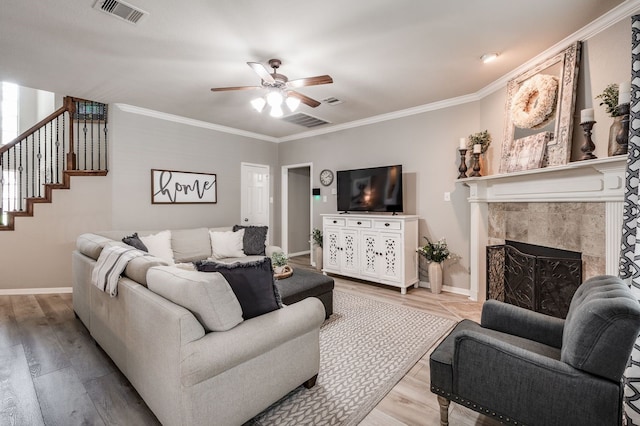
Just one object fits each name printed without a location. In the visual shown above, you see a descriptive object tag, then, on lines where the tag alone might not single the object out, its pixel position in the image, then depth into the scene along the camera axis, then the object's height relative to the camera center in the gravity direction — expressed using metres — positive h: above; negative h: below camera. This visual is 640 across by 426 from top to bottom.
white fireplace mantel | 2.16 +0.20
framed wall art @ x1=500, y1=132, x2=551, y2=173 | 2.82 +0.60
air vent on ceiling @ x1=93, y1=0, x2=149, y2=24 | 2.07 +1.47
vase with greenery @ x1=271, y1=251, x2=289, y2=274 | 3.17 -0.55
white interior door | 5.71 +0.33
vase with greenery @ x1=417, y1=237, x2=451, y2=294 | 4.00 -0.64
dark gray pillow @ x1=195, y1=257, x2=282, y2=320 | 1.67 -0.43
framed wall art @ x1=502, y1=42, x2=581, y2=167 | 2.57 +1.06
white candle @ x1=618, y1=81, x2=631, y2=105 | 2.01 +0.83
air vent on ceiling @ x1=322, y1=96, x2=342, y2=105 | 3.98 +1.53
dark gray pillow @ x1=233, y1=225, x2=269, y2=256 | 4.50 -0.45
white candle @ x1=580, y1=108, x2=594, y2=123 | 2.35 +0.79
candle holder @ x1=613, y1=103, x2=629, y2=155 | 2.02 +0.56
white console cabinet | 4.04 -0.53
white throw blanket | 2.01 -0.41
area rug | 1.76 -1.18
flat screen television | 4.38 +0.35
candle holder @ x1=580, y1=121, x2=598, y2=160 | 2.35 +0.56
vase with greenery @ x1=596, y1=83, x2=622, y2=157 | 2.10 +0.72
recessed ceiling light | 2.83 +1.52
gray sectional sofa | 1.37 -0.74
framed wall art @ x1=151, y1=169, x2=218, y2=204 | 4.54 +0.38
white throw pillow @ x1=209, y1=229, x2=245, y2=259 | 4.39 -0.51
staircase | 3.96 +0.96
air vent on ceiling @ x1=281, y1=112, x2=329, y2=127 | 4.63 +1.53
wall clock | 5.45 +0.64
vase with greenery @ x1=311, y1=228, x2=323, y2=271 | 5.23 -0.61
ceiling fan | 2.57 +1.22
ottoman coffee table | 2.71 -0.74
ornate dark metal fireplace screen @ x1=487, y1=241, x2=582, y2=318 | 2.67 -0.64
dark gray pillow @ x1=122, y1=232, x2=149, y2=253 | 3.37 -0.37
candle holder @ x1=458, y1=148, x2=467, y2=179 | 3.79 +0.60
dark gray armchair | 1.13 -0.70
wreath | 2.75 +1.10
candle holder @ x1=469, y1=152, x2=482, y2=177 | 3.62 +0.58
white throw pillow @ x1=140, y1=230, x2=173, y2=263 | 3.75 -0.45
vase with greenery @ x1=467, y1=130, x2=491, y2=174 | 3.62 +0.88
